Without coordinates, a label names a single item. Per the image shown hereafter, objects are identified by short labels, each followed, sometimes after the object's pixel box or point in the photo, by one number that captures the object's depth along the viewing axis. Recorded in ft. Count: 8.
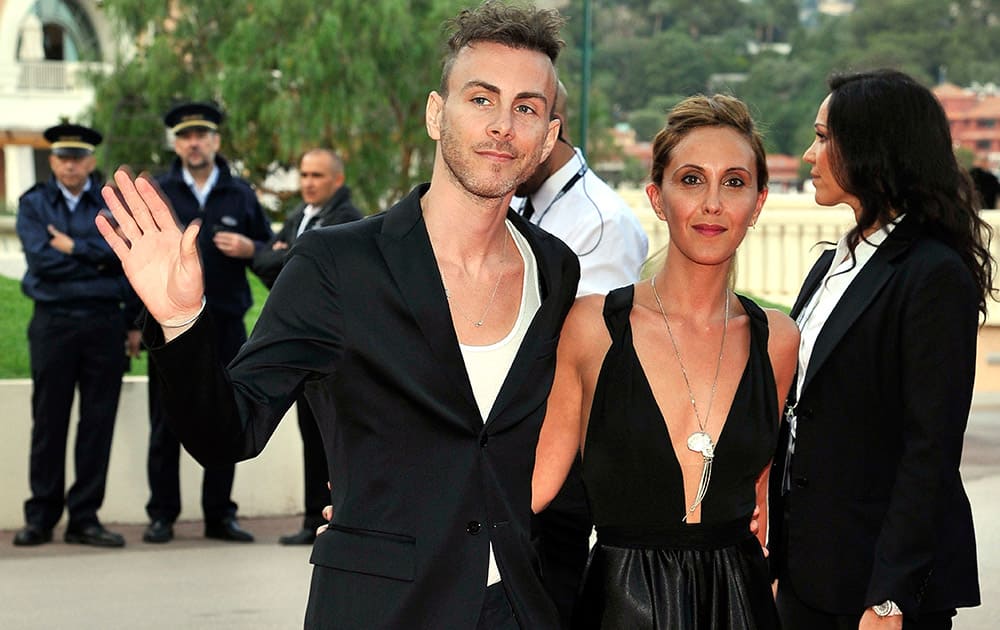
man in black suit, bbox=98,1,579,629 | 9.96
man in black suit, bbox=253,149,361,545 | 27.81
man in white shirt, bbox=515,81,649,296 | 17.15
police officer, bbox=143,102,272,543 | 28.09
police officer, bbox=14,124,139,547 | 27.43
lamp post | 88.99
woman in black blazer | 12.06
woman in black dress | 11.57
